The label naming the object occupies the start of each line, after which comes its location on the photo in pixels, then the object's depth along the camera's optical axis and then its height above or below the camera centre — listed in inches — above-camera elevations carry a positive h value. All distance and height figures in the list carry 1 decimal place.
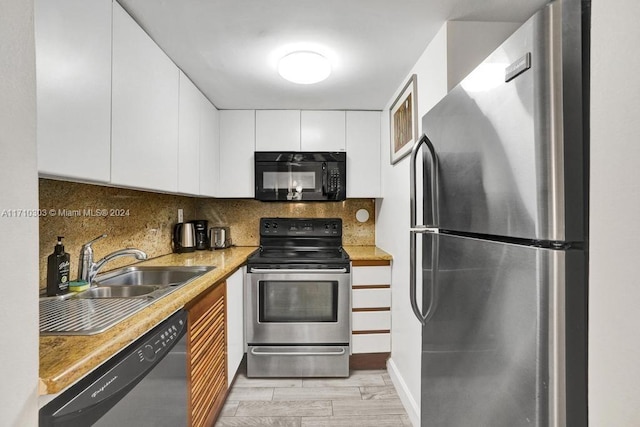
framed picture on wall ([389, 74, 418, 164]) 76.8 +24.0
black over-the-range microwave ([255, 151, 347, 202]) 112.0 +12.9
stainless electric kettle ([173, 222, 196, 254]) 106.5 -7.9
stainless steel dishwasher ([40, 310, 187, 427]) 31.0 -19.6
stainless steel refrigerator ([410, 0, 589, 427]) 25.5 -1.5
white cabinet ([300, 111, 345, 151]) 113.8 +28.5
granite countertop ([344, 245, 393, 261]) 100.2 -13.2
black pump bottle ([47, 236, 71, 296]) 54.3 -9.4
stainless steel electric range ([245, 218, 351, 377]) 97.3 -30.8
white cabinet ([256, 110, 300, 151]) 113.9 +29.4
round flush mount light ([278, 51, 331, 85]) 73.8 +33.5
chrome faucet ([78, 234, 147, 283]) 60.1 -8.8
